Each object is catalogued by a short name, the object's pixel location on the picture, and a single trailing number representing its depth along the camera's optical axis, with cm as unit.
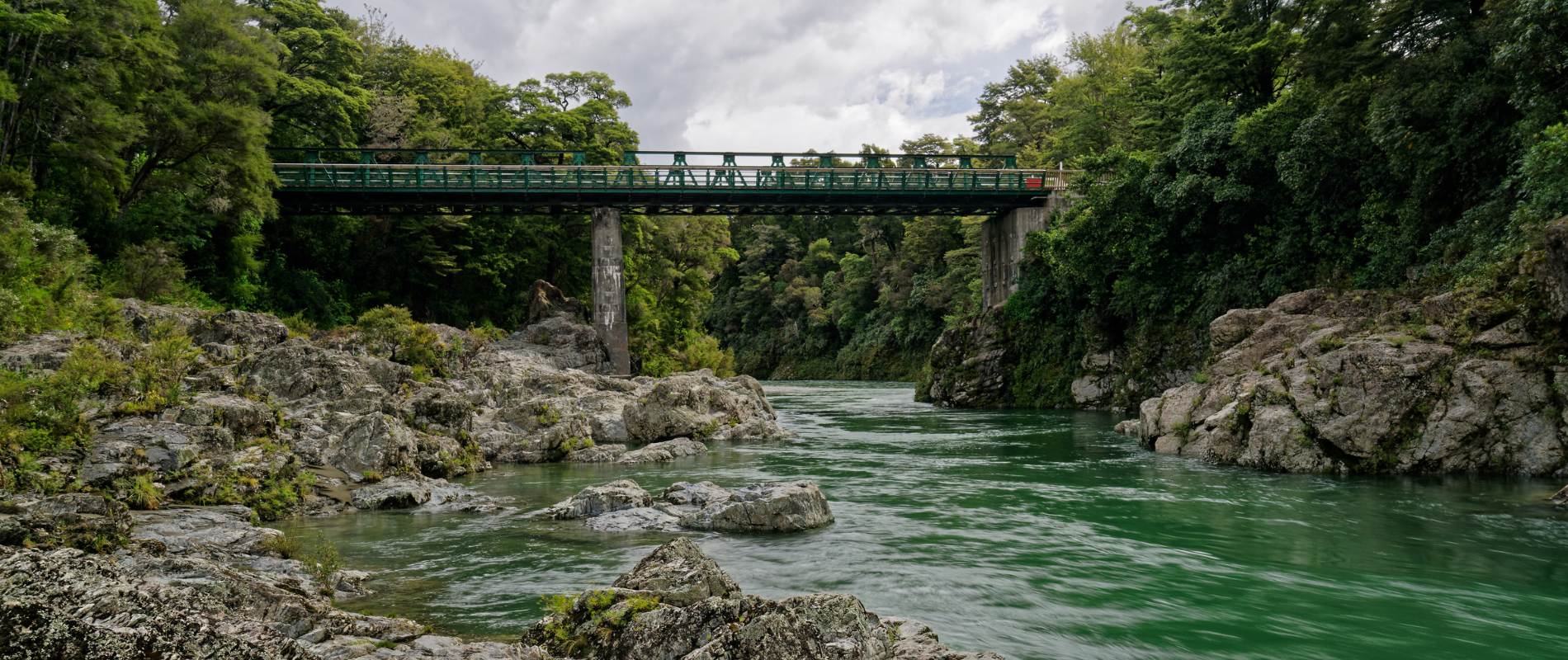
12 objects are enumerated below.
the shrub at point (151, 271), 2561
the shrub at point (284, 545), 881
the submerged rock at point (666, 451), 1881
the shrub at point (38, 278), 1647
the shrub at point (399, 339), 2428
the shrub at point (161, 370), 1323
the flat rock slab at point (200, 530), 883
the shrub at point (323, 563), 775
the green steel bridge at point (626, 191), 3741
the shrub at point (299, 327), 2691
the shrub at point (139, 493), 1061
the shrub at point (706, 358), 5025
